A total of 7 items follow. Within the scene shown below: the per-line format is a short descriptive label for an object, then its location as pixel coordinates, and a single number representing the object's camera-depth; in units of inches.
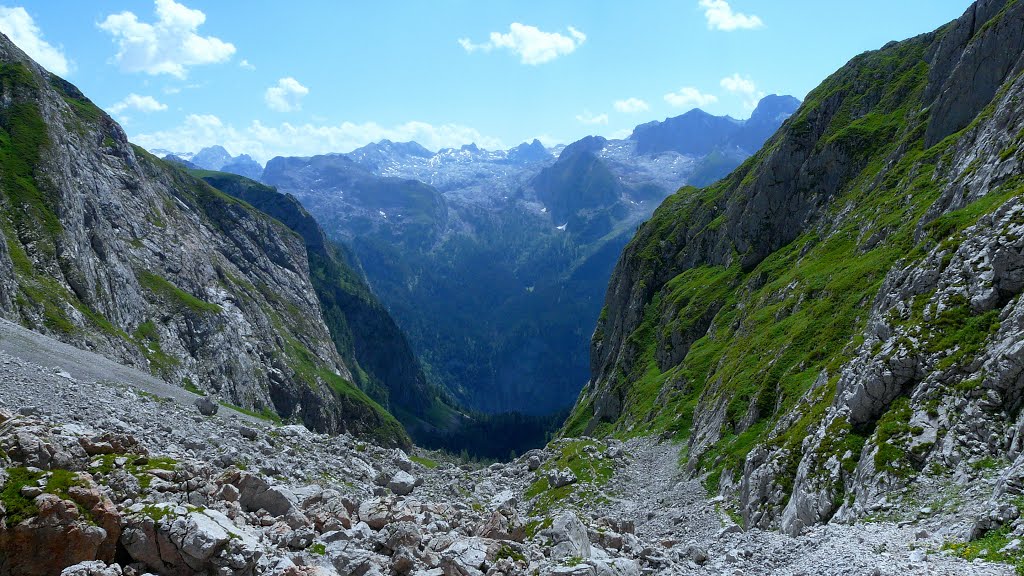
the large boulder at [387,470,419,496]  1611.7
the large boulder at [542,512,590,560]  936.3
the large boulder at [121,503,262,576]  734.5
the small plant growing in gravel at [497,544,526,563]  896.9
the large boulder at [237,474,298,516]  967.6
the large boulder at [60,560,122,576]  673.6
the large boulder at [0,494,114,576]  695.7
